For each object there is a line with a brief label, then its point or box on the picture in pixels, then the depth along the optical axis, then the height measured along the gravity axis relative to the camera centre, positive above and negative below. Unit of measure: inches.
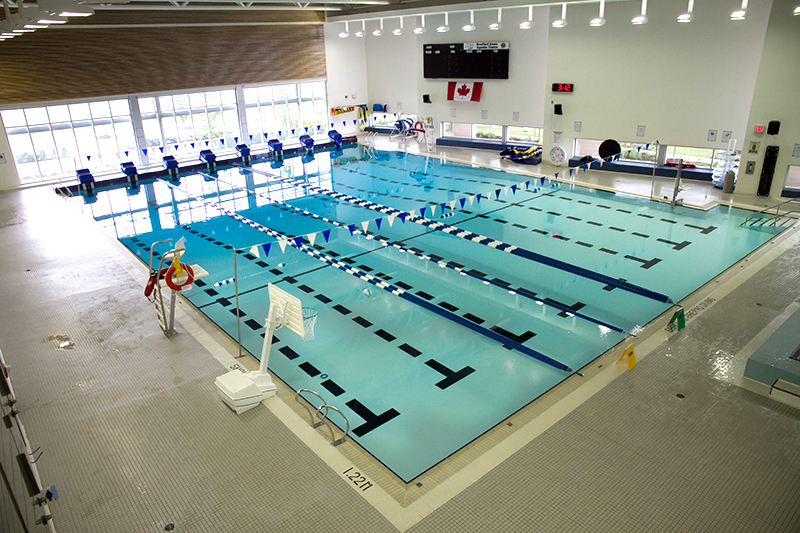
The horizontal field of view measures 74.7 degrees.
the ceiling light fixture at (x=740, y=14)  358.9 +35.5
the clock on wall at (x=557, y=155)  594.5 -87.1
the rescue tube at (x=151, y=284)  255.3 -91.4
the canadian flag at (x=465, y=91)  673.0 -17.1
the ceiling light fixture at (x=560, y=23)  453.1 +41.8
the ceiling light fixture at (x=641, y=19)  400.2 +37.8
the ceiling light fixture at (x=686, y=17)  388.5 +37.2
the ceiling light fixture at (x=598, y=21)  420.7 +39.3
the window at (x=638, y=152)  569.6 -83.1
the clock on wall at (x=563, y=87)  566.9 -13.6
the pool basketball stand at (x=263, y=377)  186.0 -109.1
